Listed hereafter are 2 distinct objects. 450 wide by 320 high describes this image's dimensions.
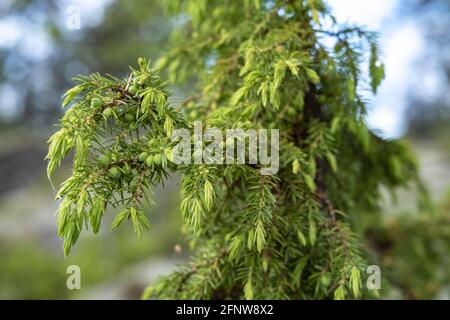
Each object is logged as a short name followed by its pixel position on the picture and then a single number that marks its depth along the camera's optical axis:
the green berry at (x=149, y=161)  0.61
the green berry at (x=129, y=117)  0.62
